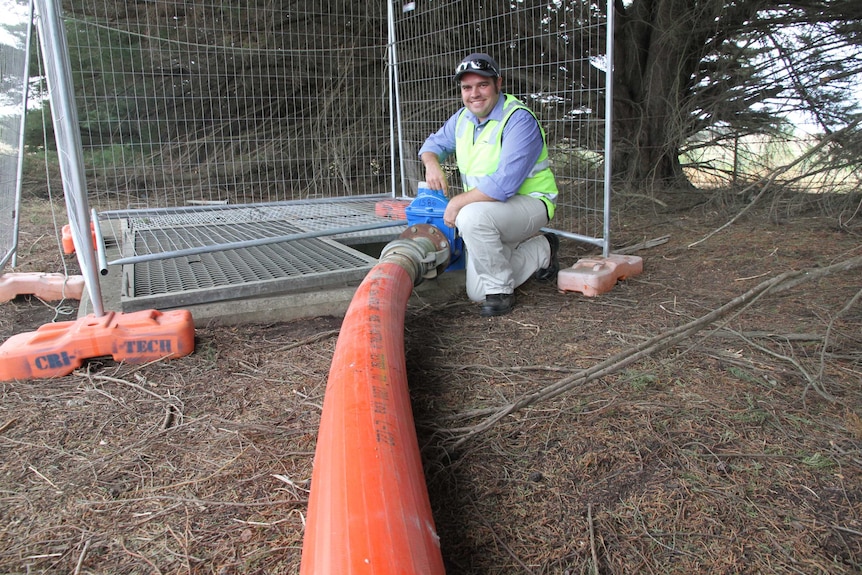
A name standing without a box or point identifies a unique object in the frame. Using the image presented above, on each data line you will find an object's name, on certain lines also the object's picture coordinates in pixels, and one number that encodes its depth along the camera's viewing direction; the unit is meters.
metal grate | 2.91
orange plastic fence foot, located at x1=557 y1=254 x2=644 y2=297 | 3.20
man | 2.93
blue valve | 3.24
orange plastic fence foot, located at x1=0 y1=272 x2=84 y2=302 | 3.22
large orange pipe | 1.02
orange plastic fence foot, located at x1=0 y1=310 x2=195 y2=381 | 2.22
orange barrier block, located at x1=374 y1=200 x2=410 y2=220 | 4.52
